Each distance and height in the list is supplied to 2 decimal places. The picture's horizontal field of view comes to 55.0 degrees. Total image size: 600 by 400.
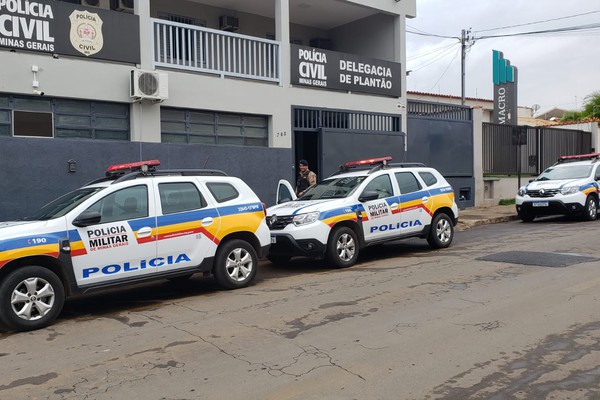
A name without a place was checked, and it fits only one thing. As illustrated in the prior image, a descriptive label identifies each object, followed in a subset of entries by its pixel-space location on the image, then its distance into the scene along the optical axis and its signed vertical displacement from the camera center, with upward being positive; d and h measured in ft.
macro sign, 78.38 +11.68
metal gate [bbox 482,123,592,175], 70.19 +3.66
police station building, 35.53 +6.71
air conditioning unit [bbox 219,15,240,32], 53.21 +14.49
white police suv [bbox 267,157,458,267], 30.60 -2.03
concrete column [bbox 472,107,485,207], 66.23 +2.28
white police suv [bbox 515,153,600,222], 50.31 -1.72
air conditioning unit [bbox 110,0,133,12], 44.29 +13.66
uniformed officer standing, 42.68 -0.01
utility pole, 95.66 +22.02
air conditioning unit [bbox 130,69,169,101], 38.58 +6.48
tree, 111.34 +12.46
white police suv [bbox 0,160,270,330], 20.58 -2.30
